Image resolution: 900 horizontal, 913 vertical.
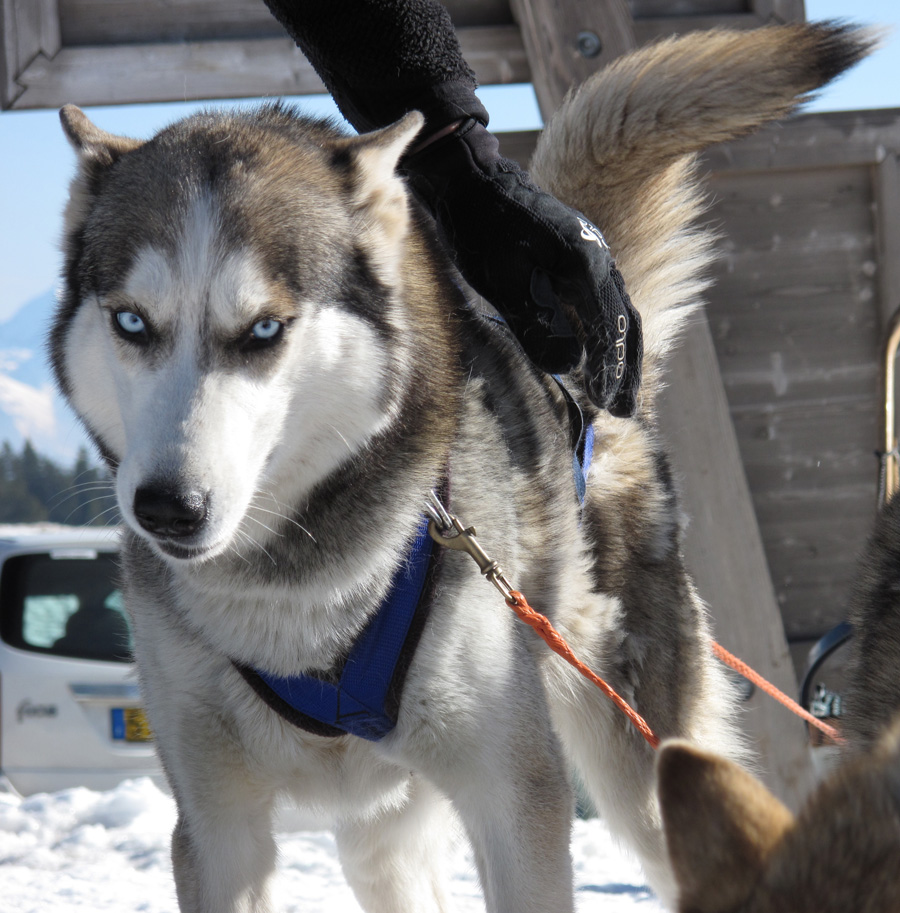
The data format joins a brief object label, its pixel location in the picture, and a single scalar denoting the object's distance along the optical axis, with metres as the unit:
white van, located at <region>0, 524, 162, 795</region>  5.86
